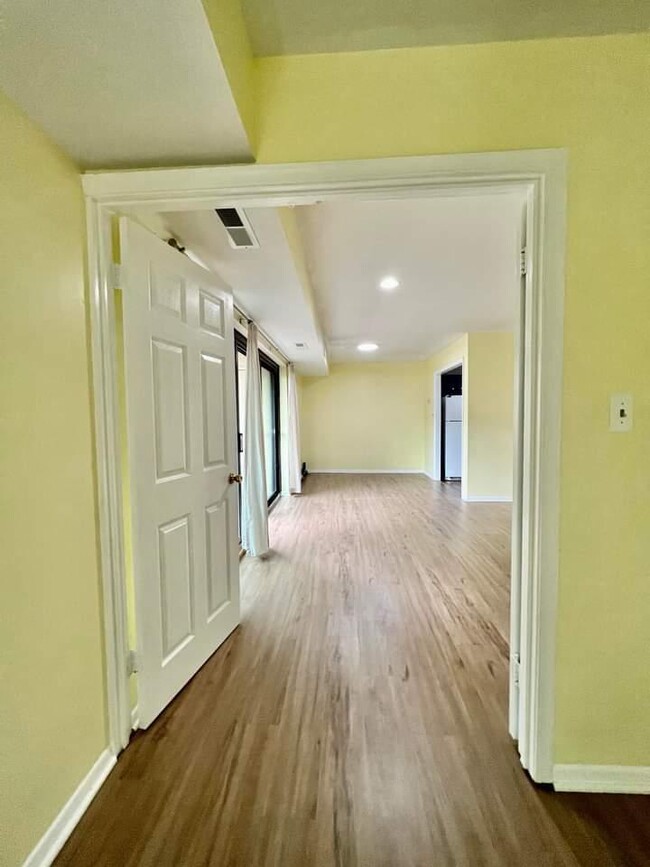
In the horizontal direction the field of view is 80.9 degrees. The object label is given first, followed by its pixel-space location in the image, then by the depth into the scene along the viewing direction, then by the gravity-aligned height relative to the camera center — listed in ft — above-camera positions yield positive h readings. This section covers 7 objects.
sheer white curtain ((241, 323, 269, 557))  11.21 -1.65
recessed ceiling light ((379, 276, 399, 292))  11.05 +3.92
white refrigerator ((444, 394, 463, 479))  25.71 -1.28
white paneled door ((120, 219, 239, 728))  4.88 -0.61
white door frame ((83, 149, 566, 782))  4.01 +1.72
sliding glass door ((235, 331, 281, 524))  18.22 -0.19
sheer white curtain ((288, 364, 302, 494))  20.52 -1.53
